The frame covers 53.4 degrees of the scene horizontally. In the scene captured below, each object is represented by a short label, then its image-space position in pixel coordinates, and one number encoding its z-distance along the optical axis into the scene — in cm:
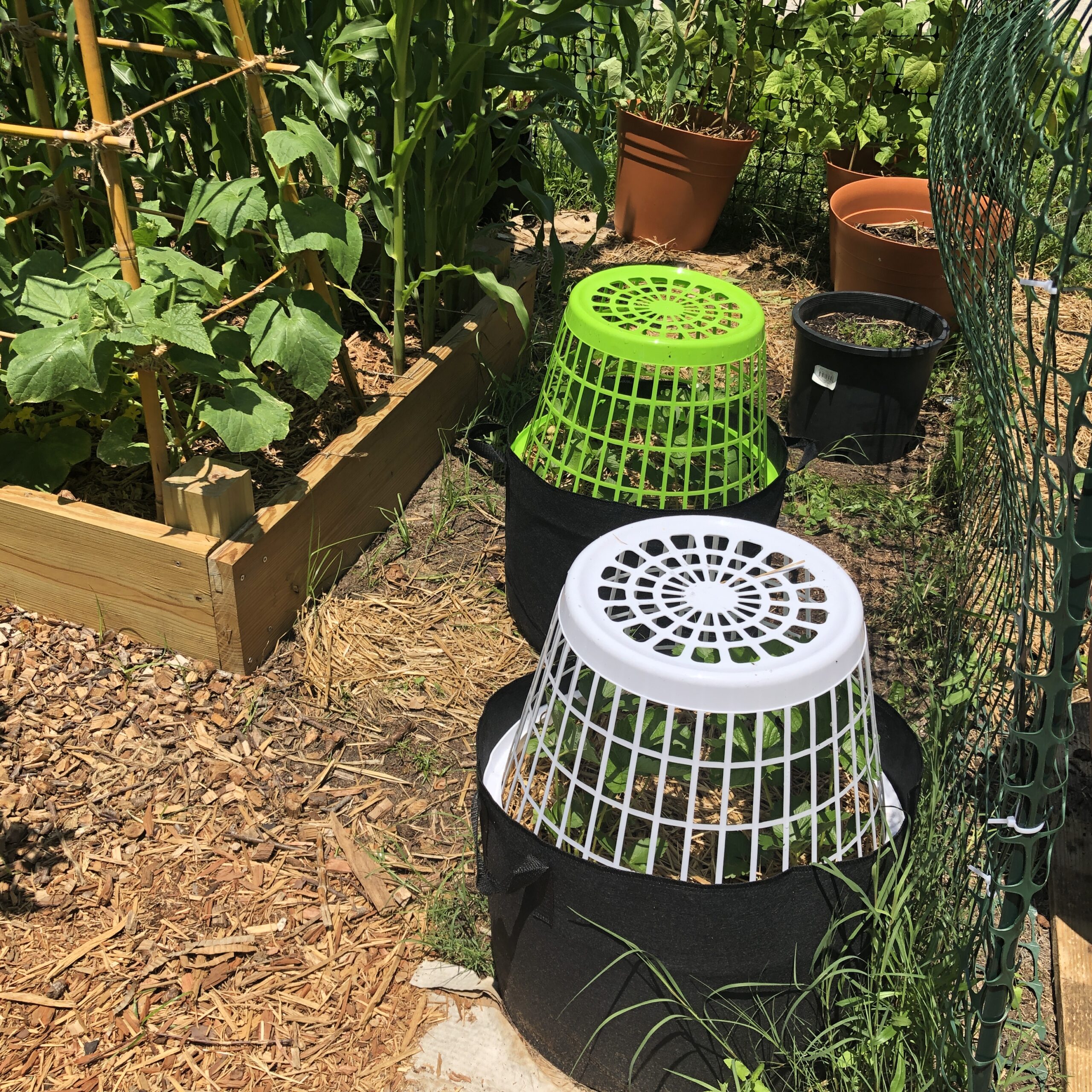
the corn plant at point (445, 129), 241
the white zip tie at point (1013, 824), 119
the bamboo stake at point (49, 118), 224
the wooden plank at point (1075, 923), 170
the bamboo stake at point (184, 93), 196
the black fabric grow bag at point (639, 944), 140
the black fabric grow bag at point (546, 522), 214
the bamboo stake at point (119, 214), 184
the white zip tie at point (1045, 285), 101
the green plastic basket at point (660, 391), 208
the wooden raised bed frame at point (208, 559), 215
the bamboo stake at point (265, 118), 203
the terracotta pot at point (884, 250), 346
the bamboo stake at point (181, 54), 203
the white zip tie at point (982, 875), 131
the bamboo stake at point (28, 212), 225
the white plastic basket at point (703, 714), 137
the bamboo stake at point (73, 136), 187
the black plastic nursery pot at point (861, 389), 308
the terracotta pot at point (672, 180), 412
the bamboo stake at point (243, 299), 218
